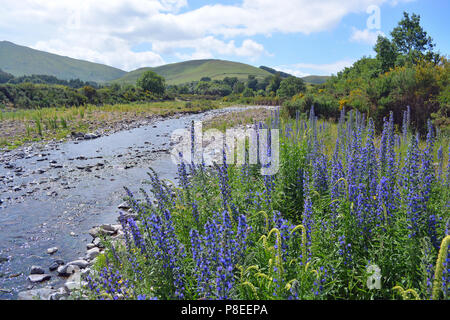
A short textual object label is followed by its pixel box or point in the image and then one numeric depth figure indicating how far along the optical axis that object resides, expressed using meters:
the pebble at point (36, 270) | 5.43
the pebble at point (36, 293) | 4.68
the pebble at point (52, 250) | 6.21
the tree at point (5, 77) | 70.36
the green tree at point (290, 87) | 56.21
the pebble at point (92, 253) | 5.94
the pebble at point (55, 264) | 5.61
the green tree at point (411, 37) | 29.34
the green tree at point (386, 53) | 28.09
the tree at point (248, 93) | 76.43
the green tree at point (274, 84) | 77.50
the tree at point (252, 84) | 103.69
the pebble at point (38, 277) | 5.24
